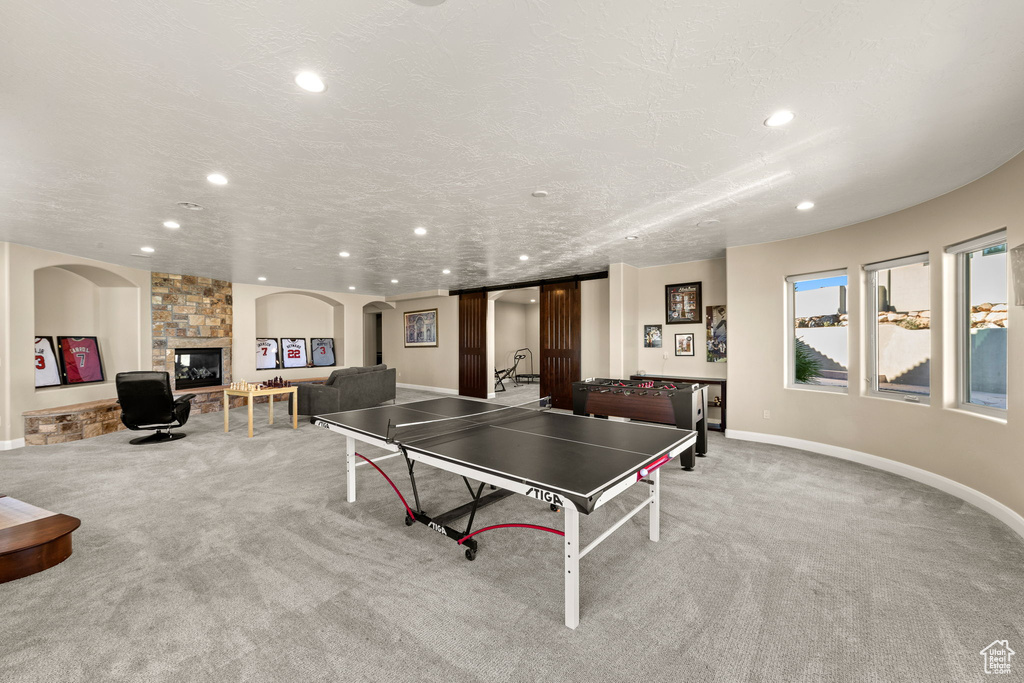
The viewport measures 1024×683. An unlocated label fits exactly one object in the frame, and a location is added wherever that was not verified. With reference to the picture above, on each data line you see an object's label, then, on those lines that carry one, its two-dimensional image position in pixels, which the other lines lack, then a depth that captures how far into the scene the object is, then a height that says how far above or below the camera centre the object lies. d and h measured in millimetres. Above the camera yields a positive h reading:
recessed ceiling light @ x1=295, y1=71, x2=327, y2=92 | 1877 +1230
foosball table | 4262 -722
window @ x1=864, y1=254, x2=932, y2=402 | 3955 +70
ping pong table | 1768 -610
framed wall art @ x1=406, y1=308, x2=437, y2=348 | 10406 +329
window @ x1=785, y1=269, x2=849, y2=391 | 4738 +52
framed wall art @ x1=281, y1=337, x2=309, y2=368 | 9703 -245
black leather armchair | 5168 -767
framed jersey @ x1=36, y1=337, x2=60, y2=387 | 5922 -281
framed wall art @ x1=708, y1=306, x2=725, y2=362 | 6074 +43
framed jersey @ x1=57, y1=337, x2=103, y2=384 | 6262 -230
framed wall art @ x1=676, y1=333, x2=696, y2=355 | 6398 -115
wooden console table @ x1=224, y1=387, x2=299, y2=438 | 6031 -773
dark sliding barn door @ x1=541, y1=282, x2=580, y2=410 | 7832 -35
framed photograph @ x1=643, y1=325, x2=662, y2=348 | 6719 +28
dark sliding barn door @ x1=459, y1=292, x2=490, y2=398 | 9273 -131
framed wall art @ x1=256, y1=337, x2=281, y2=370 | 9234 -253
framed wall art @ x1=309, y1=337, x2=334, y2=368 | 10234 -229
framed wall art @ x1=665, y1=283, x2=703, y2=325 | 6305 +535
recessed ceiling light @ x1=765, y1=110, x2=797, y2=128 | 2211 +1211
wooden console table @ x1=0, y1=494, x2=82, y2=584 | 2188 -1081
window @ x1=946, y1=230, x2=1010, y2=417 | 3162 +101
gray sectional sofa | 6621 -854
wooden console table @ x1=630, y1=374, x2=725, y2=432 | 5836 -615
